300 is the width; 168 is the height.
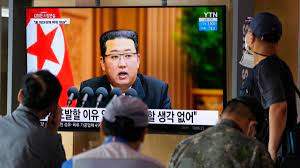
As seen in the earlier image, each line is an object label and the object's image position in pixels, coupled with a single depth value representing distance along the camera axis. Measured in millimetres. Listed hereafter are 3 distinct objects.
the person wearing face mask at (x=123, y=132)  5140
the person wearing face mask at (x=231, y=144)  6055
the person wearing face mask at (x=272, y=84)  7664
